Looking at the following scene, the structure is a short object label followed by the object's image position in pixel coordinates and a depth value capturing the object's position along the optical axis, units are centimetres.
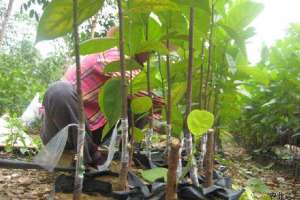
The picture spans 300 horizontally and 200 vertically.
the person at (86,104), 152
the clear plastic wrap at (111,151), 130
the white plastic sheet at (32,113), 366
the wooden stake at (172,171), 90
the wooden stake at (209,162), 123
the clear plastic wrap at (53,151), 105
